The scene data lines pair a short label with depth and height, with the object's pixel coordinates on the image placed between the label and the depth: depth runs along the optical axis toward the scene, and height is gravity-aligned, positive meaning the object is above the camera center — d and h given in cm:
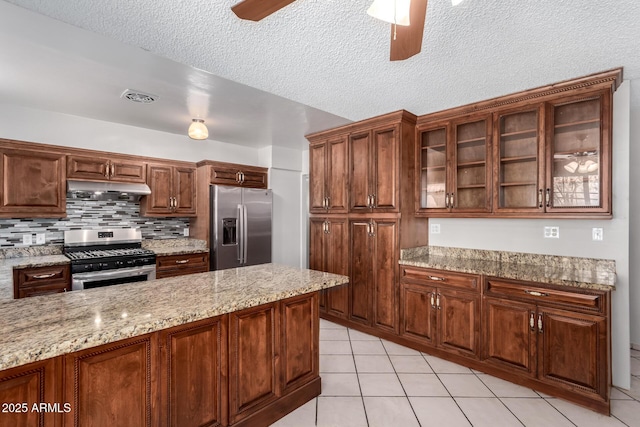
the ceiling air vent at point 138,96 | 293 +112
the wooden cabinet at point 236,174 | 443 +58
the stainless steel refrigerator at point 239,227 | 432 -18
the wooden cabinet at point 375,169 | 336 +49
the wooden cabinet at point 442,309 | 277 -89
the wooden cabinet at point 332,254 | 380 -49
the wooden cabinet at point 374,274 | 336 -65
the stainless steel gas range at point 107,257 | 331 -48
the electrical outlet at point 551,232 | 285 -17
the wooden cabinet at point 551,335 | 218 -90
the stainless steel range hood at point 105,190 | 355 +27
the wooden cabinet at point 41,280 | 297 -65
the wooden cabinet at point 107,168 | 361 +54
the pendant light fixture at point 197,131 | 321 +83
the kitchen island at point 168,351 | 120 -65
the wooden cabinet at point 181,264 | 393 -64
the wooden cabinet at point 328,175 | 383 +48
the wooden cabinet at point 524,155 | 249 +54
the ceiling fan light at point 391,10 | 131 +84
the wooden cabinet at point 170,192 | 416 +30
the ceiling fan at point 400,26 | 132 +86
